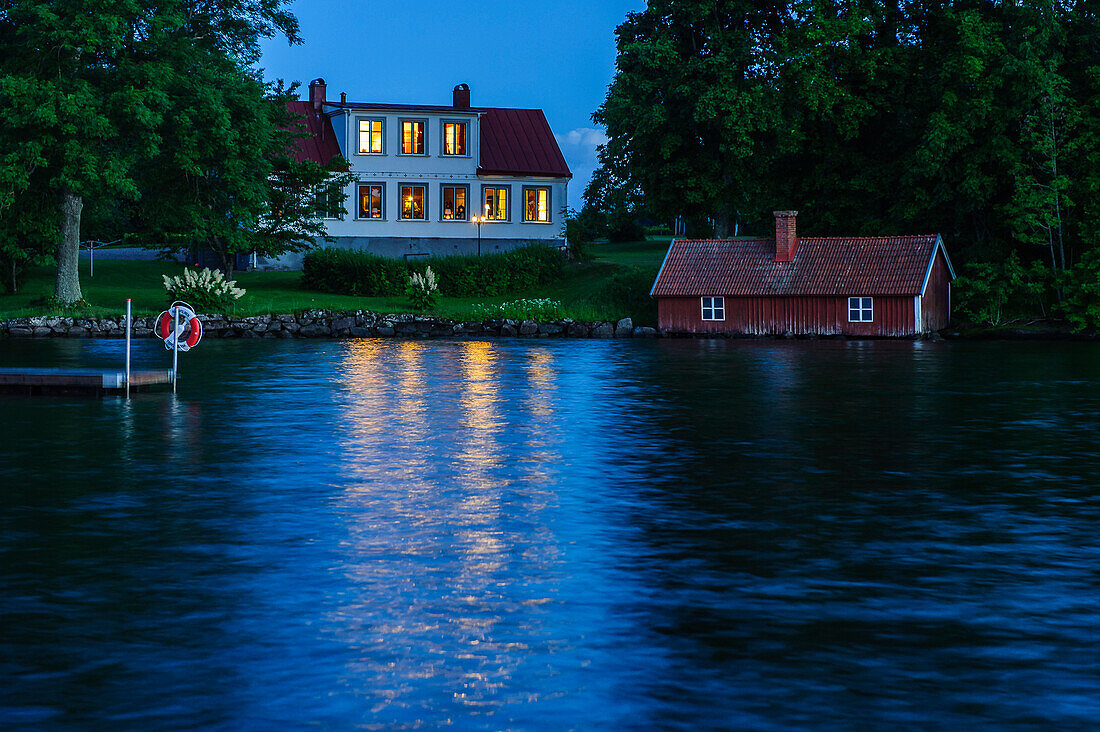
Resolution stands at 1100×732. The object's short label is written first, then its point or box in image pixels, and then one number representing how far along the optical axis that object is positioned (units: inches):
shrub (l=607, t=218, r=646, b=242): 4242.1
